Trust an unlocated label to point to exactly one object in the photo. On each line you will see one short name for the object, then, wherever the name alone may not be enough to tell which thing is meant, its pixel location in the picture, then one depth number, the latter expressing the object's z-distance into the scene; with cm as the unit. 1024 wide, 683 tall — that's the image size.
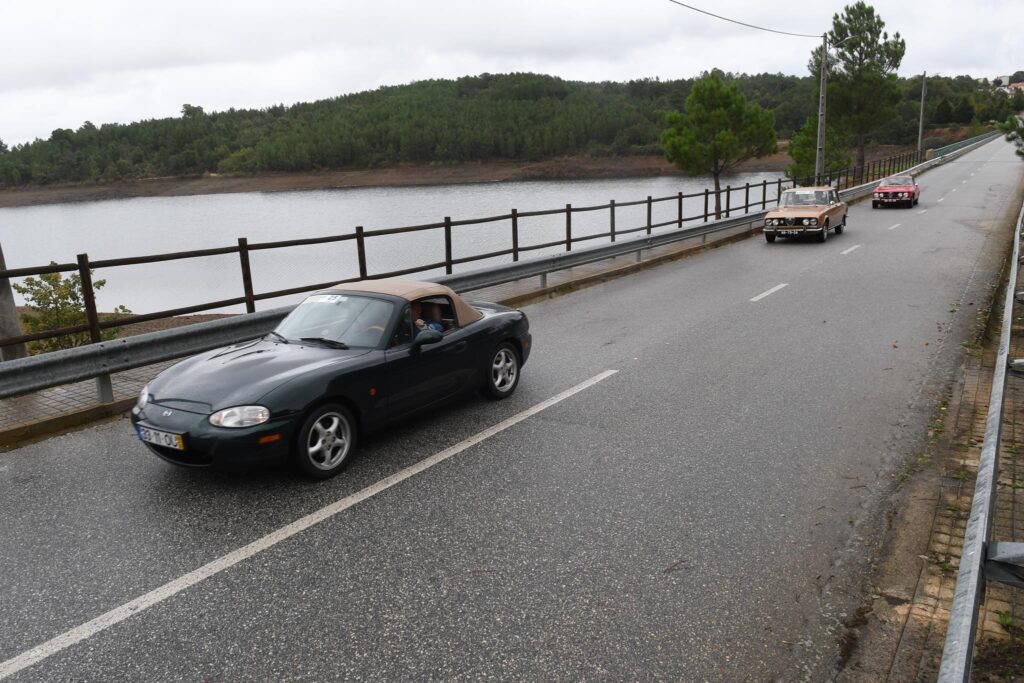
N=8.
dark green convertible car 524
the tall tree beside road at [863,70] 5938
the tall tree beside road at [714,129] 5519
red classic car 3225
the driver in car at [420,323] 665
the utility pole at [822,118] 3422
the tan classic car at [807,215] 2144
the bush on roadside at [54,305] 1525
